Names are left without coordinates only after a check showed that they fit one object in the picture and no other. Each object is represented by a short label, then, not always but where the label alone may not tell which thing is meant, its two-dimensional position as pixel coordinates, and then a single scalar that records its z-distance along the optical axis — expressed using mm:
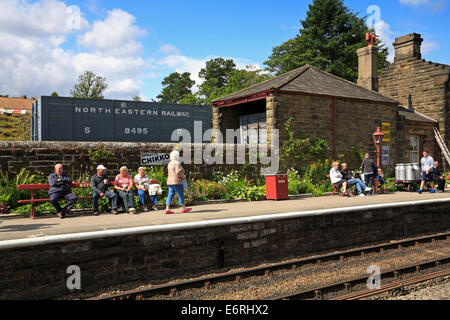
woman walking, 8578
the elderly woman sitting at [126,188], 8852
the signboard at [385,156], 16125
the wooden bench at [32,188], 8078
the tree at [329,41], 32219
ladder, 18703
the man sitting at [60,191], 8180
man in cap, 8688
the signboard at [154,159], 10730
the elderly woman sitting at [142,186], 9234
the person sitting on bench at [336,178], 12258
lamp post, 13995
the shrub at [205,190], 10594
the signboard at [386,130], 16188
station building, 13734
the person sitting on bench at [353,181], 12148
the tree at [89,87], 37406
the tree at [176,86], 63344
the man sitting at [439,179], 13453
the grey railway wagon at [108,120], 12680
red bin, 11164
